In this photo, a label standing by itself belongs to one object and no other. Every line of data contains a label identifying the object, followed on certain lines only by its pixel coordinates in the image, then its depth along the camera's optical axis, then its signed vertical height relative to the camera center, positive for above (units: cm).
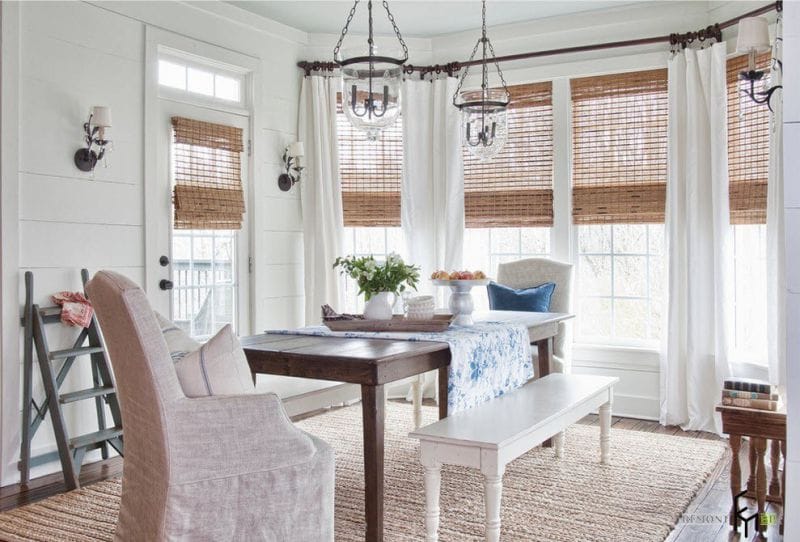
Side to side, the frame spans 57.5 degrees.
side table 286 -65
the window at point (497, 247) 549 +18
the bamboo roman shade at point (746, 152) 438 +72
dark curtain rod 449 +153
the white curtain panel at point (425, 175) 561 +74
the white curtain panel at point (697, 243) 457 +17
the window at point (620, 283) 510 -10
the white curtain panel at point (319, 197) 546 +56
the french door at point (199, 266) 446 +4
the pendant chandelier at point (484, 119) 368 +77
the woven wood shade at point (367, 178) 569 +73
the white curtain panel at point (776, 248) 403 +11
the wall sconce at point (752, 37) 347 +111
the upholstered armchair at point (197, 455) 217 -57
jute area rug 299 -105
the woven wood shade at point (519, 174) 536 +73
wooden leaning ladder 359 -62
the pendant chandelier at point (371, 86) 298 +77
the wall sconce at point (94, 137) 389 +74
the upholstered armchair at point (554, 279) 468 -6
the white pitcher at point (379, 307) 348 -17
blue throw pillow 479 -18
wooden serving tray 339 -25
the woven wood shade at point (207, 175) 454 +63
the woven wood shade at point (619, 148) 496 +85
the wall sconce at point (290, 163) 532 +80
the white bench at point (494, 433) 261 -62
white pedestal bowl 362 -17
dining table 270 -36
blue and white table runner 311 -40
